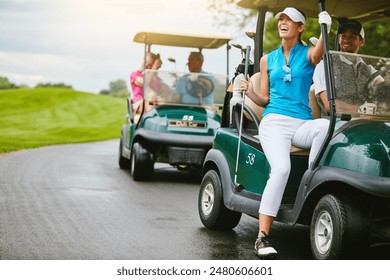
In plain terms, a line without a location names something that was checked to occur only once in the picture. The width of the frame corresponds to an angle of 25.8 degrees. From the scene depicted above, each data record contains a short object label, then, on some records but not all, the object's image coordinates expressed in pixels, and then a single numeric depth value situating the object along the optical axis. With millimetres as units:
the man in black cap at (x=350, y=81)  5727
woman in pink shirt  12841
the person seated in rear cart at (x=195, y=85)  12875
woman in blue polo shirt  5902
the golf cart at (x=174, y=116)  11648
